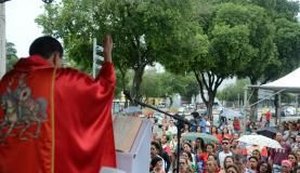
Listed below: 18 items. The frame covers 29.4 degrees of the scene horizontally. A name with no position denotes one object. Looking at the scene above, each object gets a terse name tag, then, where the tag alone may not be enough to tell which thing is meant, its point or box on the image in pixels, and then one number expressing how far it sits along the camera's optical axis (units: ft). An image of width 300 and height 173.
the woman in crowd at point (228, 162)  26.62
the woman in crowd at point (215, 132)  54.48
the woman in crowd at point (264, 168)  28.48
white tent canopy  53.36
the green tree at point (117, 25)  62.85
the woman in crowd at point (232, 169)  24.88
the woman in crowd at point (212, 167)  28.76
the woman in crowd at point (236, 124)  86.65
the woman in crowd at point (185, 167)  28.04
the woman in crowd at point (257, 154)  31.90
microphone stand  16.43
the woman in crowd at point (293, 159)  31.60
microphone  16.44
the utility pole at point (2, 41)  17.35
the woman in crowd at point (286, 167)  29.53
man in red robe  10.80
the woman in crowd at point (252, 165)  29.66
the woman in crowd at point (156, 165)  25.35
